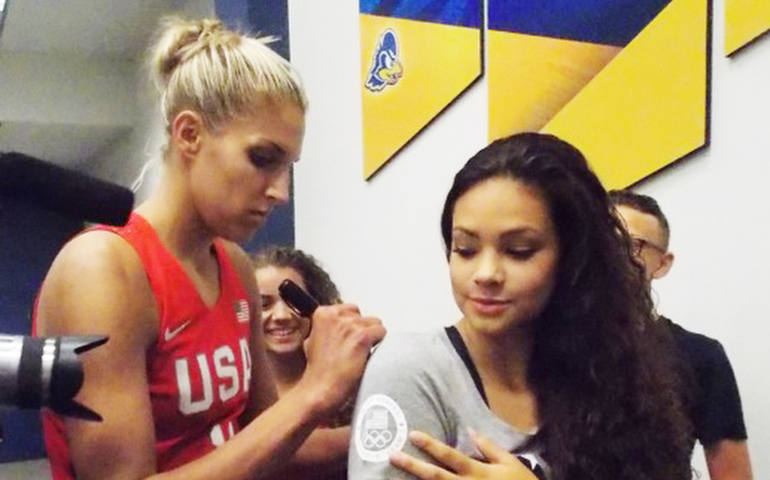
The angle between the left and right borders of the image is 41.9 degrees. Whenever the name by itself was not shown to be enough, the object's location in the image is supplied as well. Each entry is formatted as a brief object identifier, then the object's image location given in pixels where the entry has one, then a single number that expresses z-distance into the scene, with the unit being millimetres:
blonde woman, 1002
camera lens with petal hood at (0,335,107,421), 560
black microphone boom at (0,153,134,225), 600
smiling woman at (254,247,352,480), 1947
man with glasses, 1726
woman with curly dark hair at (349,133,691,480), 982
